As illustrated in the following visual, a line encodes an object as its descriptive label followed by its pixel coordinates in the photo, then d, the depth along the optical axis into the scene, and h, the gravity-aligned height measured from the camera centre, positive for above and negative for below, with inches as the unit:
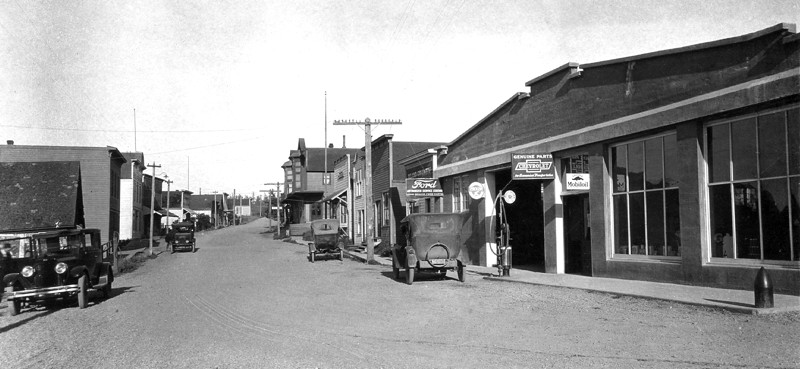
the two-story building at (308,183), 2785.4 +132.6
